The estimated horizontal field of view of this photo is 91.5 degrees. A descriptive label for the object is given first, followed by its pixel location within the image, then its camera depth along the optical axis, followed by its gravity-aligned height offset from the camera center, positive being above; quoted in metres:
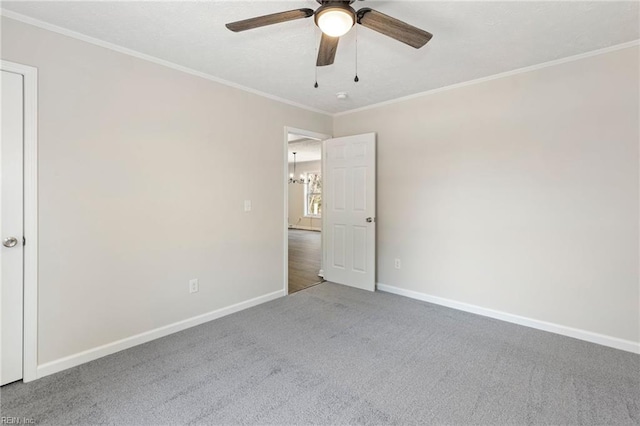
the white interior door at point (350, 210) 4.08 +0.02
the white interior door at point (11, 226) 2.04 -0.11
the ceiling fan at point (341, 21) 1.60 +1.02
